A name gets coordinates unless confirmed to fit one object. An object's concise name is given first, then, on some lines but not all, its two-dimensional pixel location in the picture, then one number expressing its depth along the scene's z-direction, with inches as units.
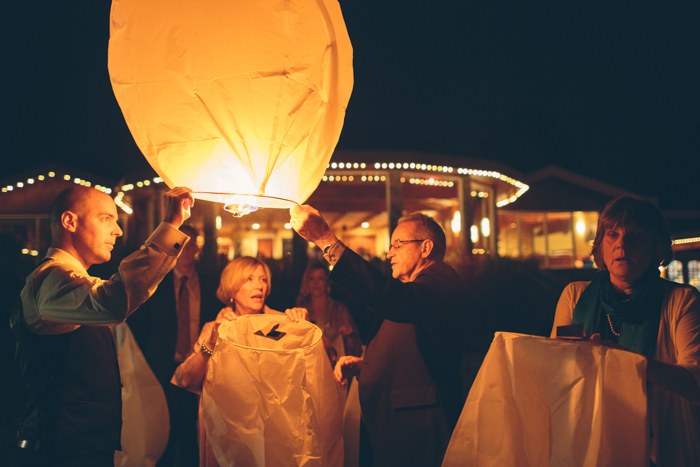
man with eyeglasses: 88.7
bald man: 71.6
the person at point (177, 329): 165.0
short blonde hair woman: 114.6
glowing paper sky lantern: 71.5
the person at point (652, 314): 79.0
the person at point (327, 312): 194.2
